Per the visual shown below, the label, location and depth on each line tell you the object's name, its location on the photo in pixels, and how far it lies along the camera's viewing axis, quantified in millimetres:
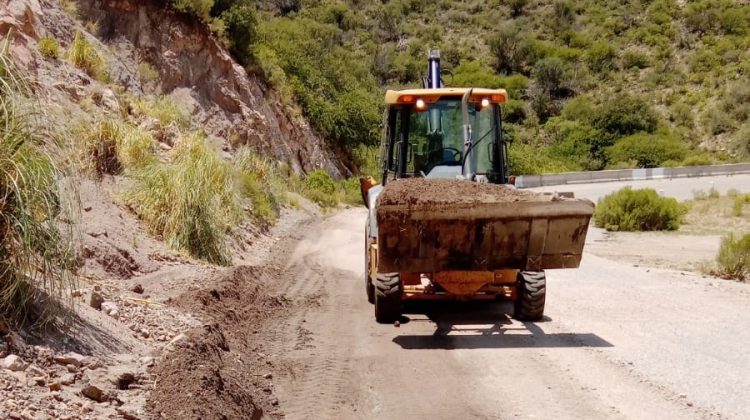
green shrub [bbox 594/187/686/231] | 26844
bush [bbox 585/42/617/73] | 74938
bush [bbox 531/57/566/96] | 72500
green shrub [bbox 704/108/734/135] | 63000
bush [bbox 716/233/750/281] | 14805
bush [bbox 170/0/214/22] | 25156
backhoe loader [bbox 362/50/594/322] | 8758
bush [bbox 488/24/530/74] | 77500
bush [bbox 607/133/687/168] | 62531
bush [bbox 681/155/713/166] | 58625
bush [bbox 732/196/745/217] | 29550
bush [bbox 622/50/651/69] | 73500
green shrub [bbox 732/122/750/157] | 60344
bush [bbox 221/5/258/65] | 28500
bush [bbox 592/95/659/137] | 65438
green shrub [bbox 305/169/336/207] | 31047
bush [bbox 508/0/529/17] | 87000
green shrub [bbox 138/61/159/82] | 23312
